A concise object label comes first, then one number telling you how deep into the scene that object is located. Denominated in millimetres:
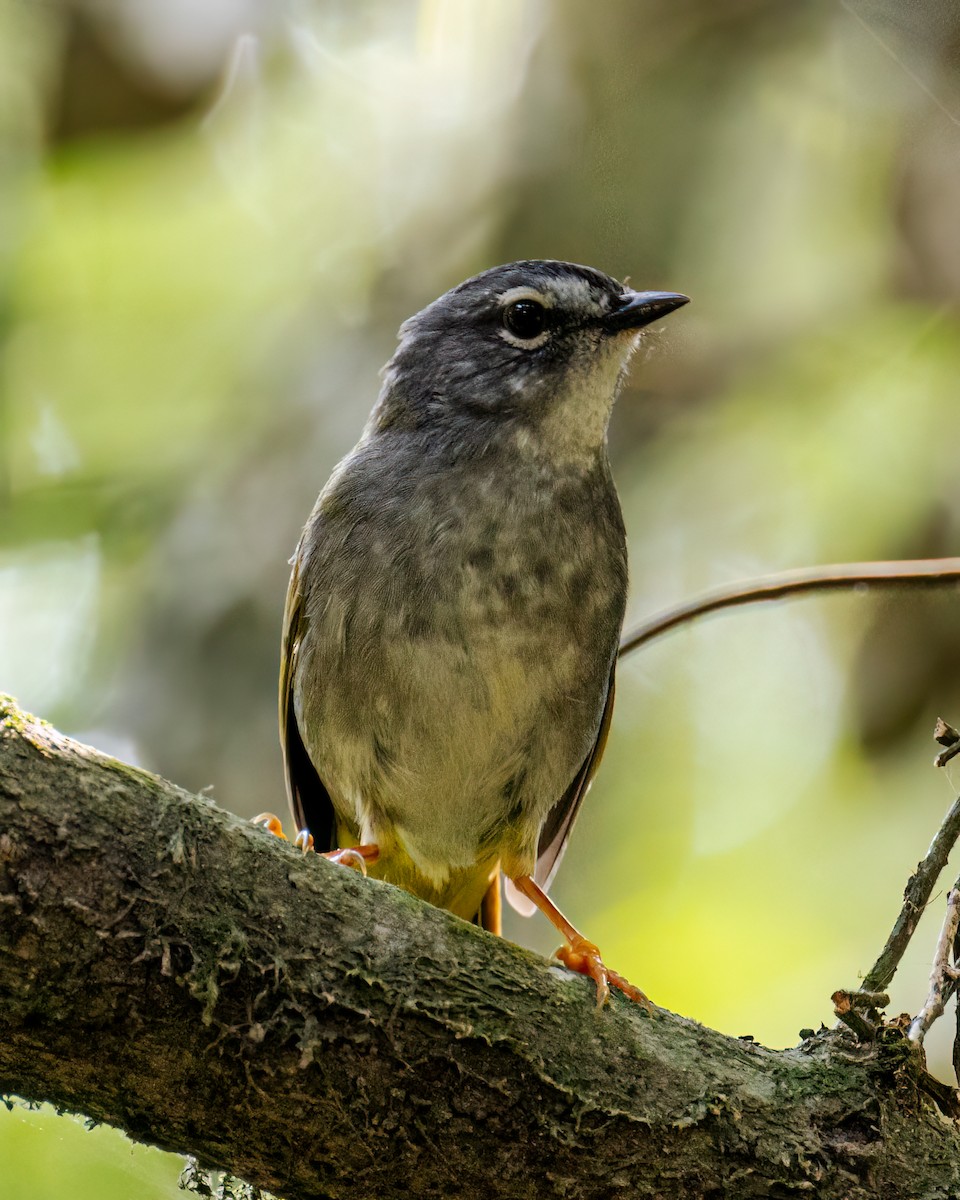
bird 7516
